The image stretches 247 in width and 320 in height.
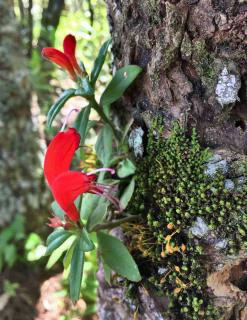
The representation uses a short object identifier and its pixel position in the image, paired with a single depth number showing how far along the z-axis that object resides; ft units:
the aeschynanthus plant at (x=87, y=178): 0.74
